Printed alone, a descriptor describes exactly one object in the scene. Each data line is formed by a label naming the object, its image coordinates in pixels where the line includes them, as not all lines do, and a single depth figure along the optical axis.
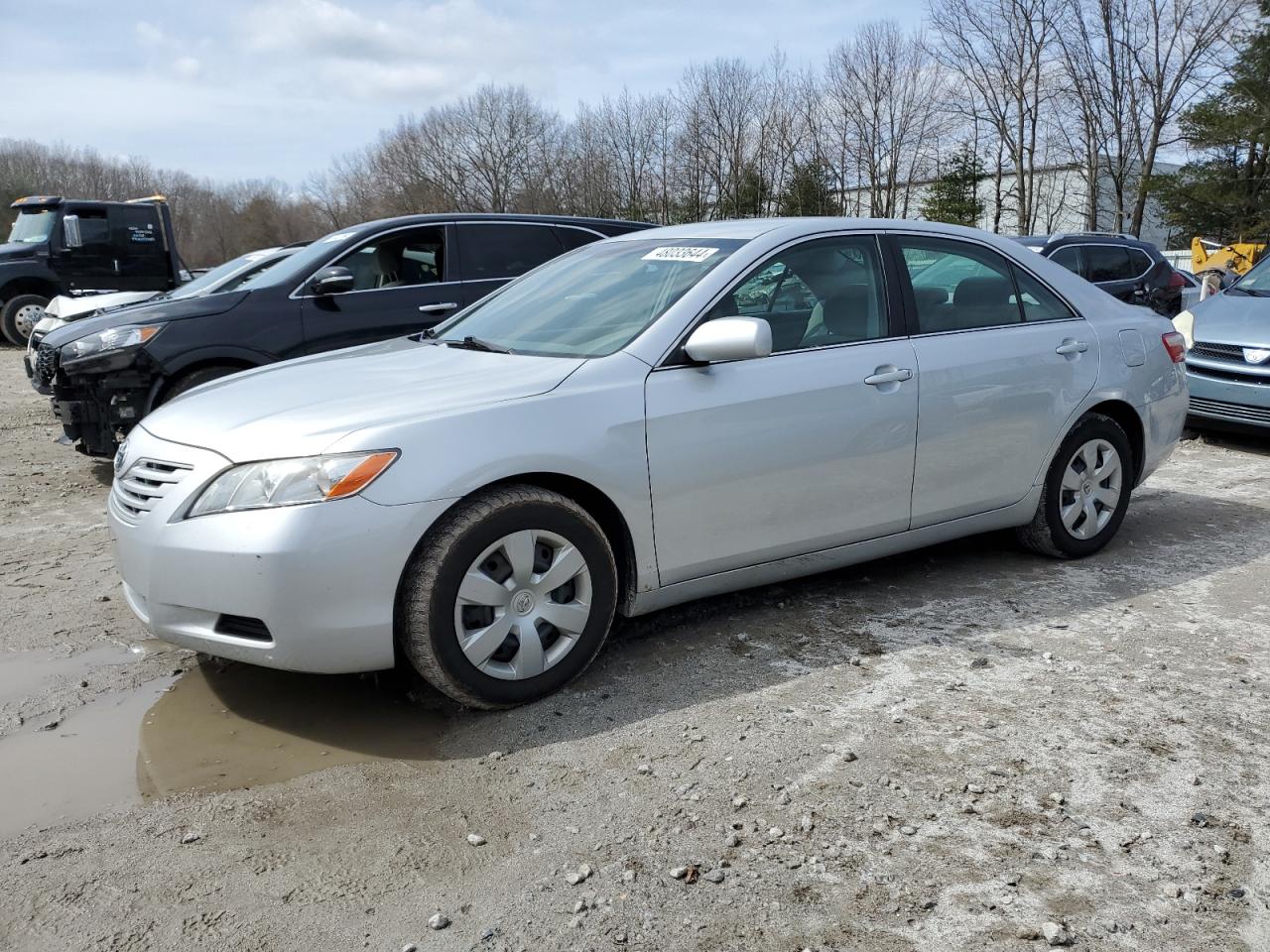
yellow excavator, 17.42
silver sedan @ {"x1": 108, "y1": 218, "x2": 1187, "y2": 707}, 3.15
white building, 42.62
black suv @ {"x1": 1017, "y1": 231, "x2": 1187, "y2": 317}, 13.66
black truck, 17.08
